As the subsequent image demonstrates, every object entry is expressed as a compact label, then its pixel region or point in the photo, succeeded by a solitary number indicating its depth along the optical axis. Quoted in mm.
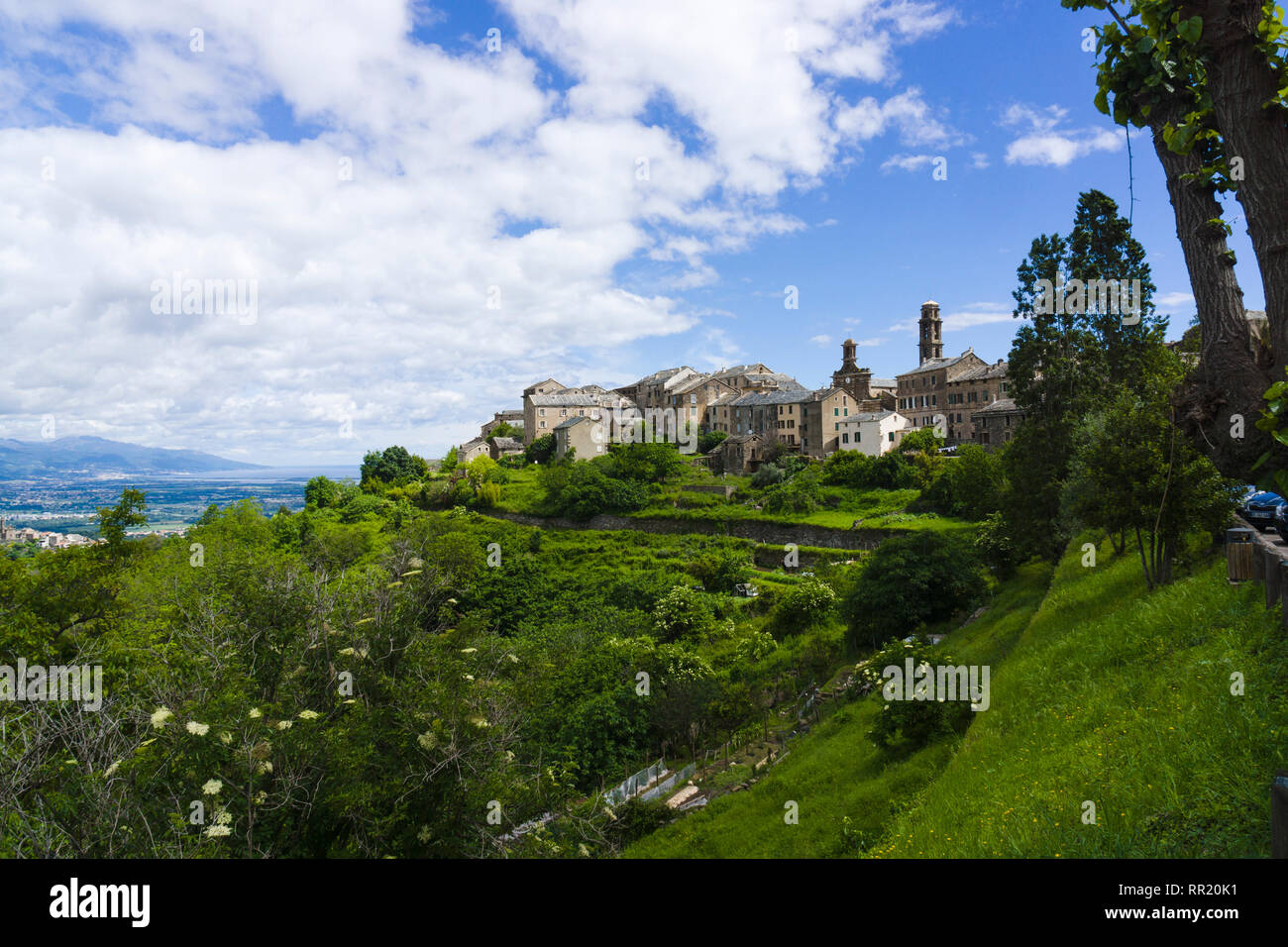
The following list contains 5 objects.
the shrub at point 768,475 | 63750
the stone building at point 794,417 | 70188
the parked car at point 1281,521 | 16547
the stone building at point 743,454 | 73562
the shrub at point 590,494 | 65500
